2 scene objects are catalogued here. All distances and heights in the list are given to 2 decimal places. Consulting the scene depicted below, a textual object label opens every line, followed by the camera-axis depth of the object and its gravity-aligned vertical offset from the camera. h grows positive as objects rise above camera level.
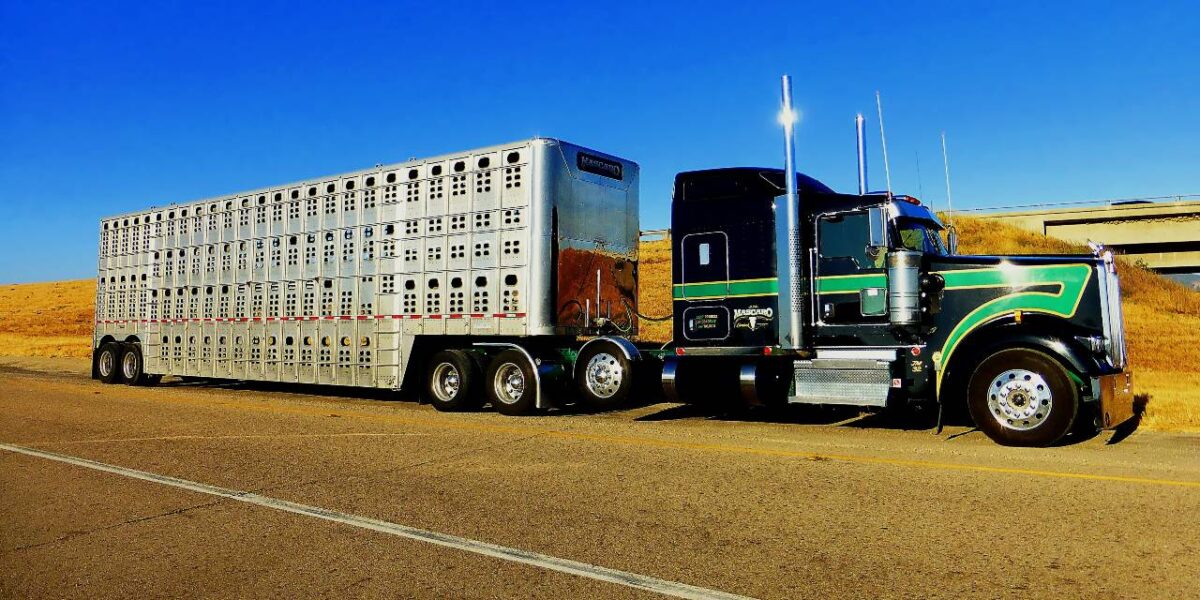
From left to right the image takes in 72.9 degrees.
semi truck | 9.10 +0.66
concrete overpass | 54.41 +7.59
